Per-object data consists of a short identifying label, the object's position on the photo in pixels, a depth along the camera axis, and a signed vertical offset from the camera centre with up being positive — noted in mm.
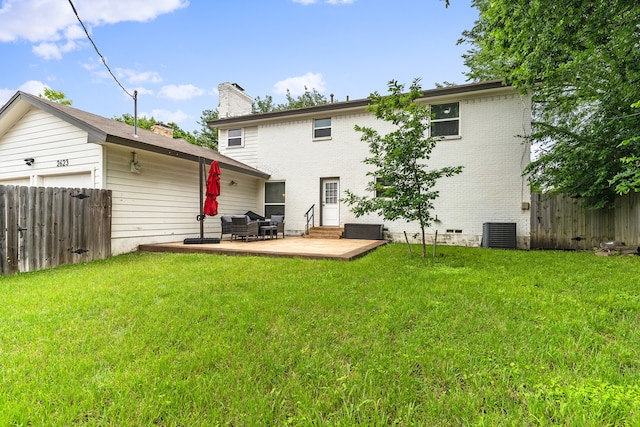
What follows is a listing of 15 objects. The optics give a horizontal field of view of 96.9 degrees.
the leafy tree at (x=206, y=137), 24844 +7080
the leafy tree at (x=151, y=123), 23200 +7751
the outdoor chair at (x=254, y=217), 10289 +6
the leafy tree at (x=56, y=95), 18750 +8091
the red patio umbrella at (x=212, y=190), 8148 +775
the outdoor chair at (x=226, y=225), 9102 -252
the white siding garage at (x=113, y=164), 6828 +1399
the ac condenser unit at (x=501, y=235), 8453 -501
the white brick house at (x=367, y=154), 8883 +2297
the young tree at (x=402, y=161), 5652 +1159
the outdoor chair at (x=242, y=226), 8866 -281
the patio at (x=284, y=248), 6179 -777
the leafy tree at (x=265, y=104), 25688 +10357
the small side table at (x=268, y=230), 9559 -441
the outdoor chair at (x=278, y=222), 10459 -175
